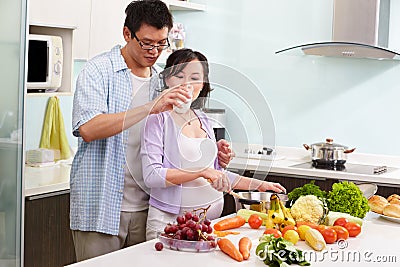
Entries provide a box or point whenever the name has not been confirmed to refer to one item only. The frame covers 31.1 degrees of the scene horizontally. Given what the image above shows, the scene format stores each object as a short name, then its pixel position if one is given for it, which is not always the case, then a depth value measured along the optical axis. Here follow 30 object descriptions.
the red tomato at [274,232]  2.32
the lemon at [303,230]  2.37
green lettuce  2.69
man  2.68
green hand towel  4.03
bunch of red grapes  2.22
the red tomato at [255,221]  2.52
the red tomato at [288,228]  2.41
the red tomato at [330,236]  2.38
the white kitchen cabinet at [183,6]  4.71
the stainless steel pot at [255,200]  2.67
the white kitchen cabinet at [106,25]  3.92
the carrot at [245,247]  2.14
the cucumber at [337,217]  2.56
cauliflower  2.54
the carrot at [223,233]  2.40
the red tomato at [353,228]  2.47
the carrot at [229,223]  2.47
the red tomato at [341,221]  2.51
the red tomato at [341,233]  2.42
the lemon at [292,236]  2.33
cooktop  4.18
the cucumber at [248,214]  2.59
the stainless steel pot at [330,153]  4.34
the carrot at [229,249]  2.12
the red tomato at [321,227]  2.41
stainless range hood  4.30
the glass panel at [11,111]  3.29
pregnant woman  2.44
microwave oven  3.44
